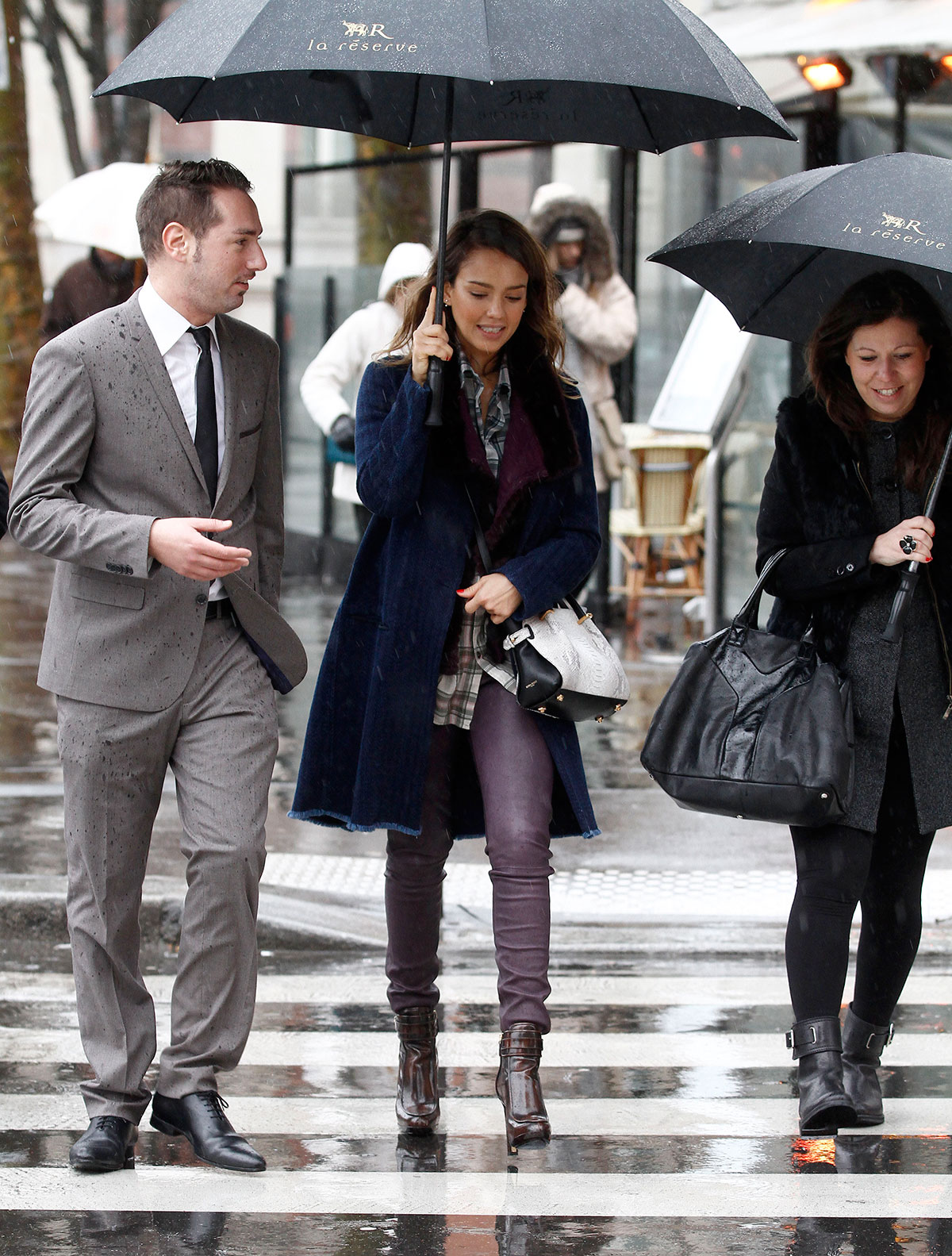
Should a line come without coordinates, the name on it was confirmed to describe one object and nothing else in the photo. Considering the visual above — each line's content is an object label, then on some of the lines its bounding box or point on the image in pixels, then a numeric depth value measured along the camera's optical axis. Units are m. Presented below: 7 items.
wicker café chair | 25.75
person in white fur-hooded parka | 19.08
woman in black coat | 9.00
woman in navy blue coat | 8.73
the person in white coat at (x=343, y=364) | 18.14
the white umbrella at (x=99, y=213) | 20.20
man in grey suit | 8.41
